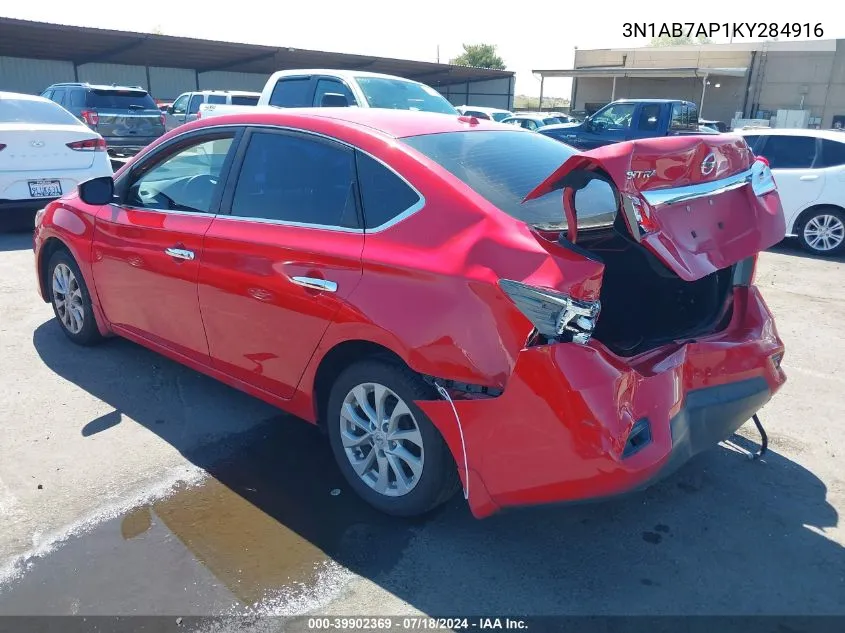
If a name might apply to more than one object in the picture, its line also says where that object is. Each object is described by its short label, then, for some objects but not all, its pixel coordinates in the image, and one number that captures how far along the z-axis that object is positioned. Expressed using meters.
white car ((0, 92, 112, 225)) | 7.94
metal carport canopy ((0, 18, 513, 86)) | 23.11
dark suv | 15.63
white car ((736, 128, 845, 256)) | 8.66
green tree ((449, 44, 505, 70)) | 70.38
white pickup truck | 8.95
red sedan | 2.43
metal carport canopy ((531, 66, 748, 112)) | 31.33
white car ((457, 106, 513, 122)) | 16.69
